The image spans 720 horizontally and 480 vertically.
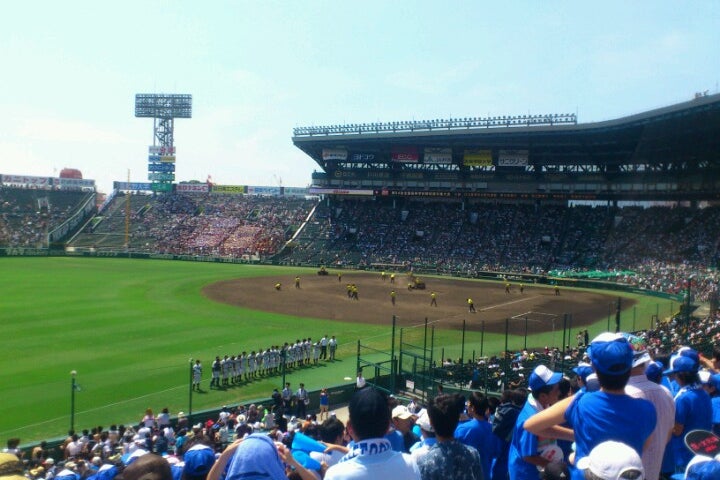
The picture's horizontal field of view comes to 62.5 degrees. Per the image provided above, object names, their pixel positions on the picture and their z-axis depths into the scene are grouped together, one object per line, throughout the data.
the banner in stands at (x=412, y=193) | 81.00
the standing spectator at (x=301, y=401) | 20.08
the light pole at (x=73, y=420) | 17.17
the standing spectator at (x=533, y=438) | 5.31
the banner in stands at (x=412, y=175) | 81.94
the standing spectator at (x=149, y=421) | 16.14
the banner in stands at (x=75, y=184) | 106.69
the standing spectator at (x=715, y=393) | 6.95
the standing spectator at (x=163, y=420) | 16.76
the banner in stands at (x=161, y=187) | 102.56
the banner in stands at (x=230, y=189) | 104.81
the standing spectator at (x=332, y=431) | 6.01
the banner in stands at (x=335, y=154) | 83.44
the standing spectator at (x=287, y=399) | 19.85
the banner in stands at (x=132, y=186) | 104.57
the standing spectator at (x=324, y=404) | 20.52
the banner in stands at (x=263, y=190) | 104.38
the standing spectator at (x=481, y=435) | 5.88
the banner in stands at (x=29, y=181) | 102.31
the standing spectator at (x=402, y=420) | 6.33
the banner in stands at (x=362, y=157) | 83.32
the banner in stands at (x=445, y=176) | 80.12
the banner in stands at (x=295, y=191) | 104.62
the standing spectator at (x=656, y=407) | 4.60
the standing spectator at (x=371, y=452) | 3.88
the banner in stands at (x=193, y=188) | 105.06
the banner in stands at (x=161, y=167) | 101.56
